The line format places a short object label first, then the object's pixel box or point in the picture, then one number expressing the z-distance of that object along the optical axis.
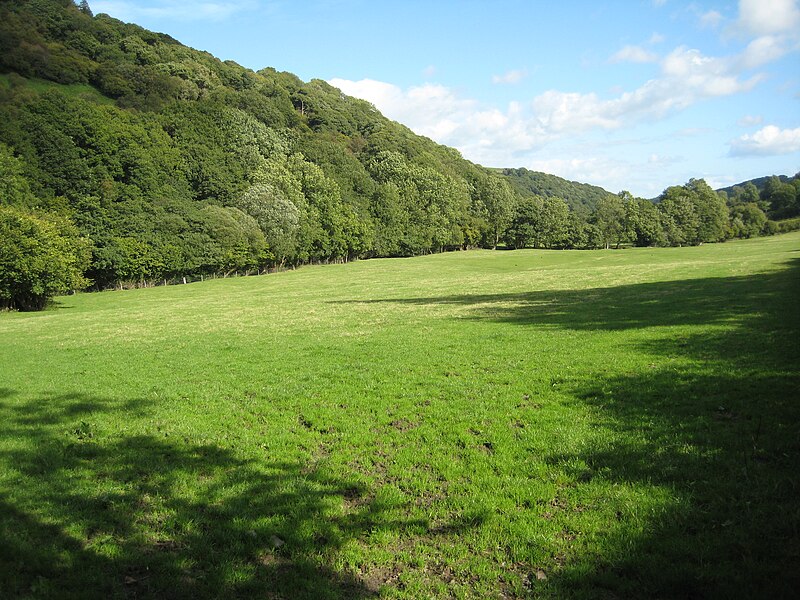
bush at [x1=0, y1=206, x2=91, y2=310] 41.00
